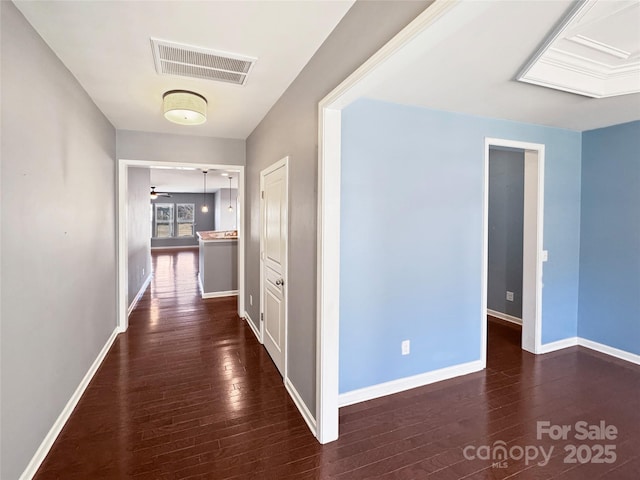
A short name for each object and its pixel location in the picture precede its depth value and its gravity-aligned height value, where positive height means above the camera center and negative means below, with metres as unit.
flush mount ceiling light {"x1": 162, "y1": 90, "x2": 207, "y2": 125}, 2.61 +1.08
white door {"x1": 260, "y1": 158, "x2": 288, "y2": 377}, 2.72 -0.30
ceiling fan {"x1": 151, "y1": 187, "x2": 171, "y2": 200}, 10.55 +1.32
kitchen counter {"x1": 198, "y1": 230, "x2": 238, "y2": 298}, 5.66 -0.70
